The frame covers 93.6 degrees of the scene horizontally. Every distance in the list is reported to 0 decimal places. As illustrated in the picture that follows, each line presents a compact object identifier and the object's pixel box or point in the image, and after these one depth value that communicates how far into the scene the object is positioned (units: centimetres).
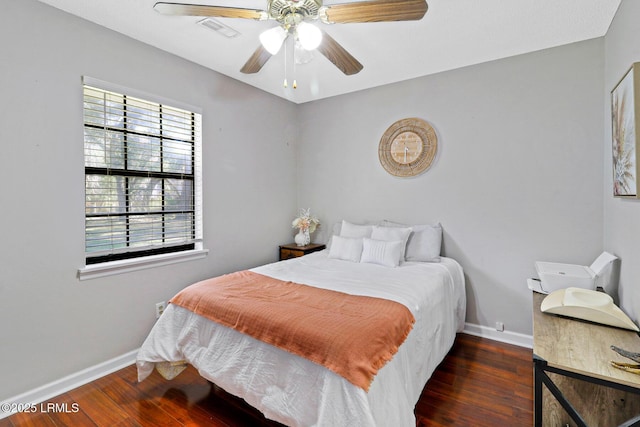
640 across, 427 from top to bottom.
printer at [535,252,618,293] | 201
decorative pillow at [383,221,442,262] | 297
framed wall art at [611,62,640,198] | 157
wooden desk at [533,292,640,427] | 121
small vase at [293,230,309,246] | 388
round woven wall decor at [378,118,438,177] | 320
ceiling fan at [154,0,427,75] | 160
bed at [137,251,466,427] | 135
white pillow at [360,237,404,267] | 285
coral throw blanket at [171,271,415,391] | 138
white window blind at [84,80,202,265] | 230
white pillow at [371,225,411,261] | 305
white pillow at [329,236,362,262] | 309
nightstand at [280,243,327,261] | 371
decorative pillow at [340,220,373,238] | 334
